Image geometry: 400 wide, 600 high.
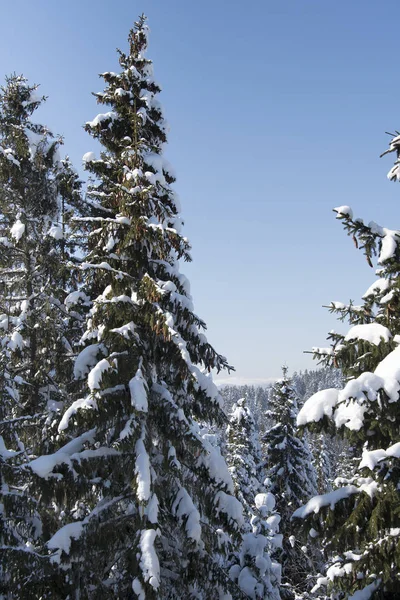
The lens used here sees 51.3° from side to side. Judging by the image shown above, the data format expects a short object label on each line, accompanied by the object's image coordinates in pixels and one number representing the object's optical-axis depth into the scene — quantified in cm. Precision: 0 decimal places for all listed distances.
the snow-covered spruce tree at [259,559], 1037
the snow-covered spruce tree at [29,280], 1055
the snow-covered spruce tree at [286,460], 2411
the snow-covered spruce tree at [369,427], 505
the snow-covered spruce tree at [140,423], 712
